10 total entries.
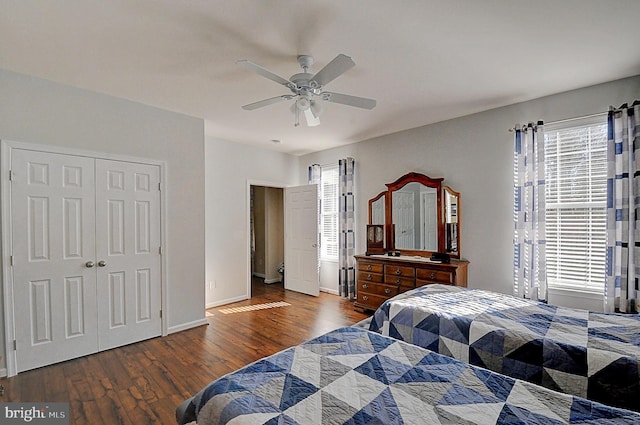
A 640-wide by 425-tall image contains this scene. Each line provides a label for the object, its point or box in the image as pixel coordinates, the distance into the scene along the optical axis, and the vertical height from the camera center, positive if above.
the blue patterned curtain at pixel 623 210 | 2.74 -0.04
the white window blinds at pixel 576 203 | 3.01 +0.03
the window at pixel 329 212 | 5.55 -0.07
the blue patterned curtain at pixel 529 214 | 3.22 -0.08
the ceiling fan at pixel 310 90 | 2.08 +0.92
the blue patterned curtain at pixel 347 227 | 5.07 -0.32
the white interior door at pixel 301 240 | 5.37 -0.57
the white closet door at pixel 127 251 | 3.17 -0.46
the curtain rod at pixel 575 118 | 2.98 +0.89
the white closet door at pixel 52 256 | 2.71 -0.43
